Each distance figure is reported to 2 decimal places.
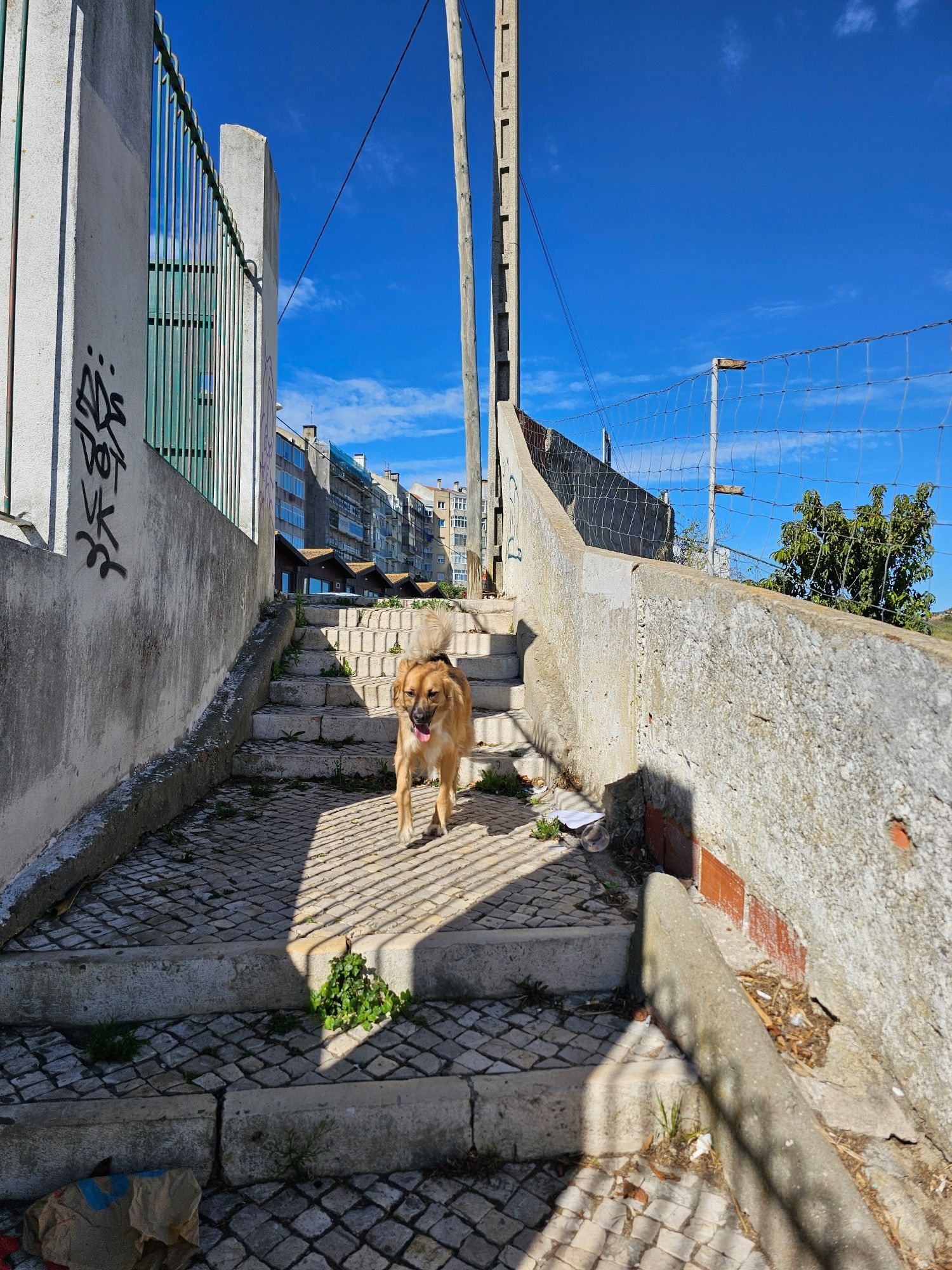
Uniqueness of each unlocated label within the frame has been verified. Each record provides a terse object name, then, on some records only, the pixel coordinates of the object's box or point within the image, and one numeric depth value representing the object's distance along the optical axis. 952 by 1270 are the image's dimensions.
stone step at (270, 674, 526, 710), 6.88
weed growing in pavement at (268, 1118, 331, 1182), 2.42
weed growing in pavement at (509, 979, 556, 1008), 3.13
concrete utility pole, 10.69
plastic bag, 2.11
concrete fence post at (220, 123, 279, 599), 7.46
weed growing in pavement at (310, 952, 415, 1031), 2.94
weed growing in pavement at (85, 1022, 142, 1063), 2.71
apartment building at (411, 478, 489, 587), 121.31
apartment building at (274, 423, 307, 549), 64.50
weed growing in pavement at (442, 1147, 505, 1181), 2.48
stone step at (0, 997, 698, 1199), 2.38
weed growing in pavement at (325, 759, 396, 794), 5.64
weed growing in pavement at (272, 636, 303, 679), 7.27
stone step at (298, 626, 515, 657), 7.88
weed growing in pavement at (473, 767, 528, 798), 5.58
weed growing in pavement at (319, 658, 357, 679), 7.38
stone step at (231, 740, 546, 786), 5.72
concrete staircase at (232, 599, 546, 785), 5.78
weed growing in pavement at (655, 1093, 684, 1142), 2.57
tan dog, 4.71
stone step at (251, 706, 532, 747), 6.22
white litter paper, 4.53
